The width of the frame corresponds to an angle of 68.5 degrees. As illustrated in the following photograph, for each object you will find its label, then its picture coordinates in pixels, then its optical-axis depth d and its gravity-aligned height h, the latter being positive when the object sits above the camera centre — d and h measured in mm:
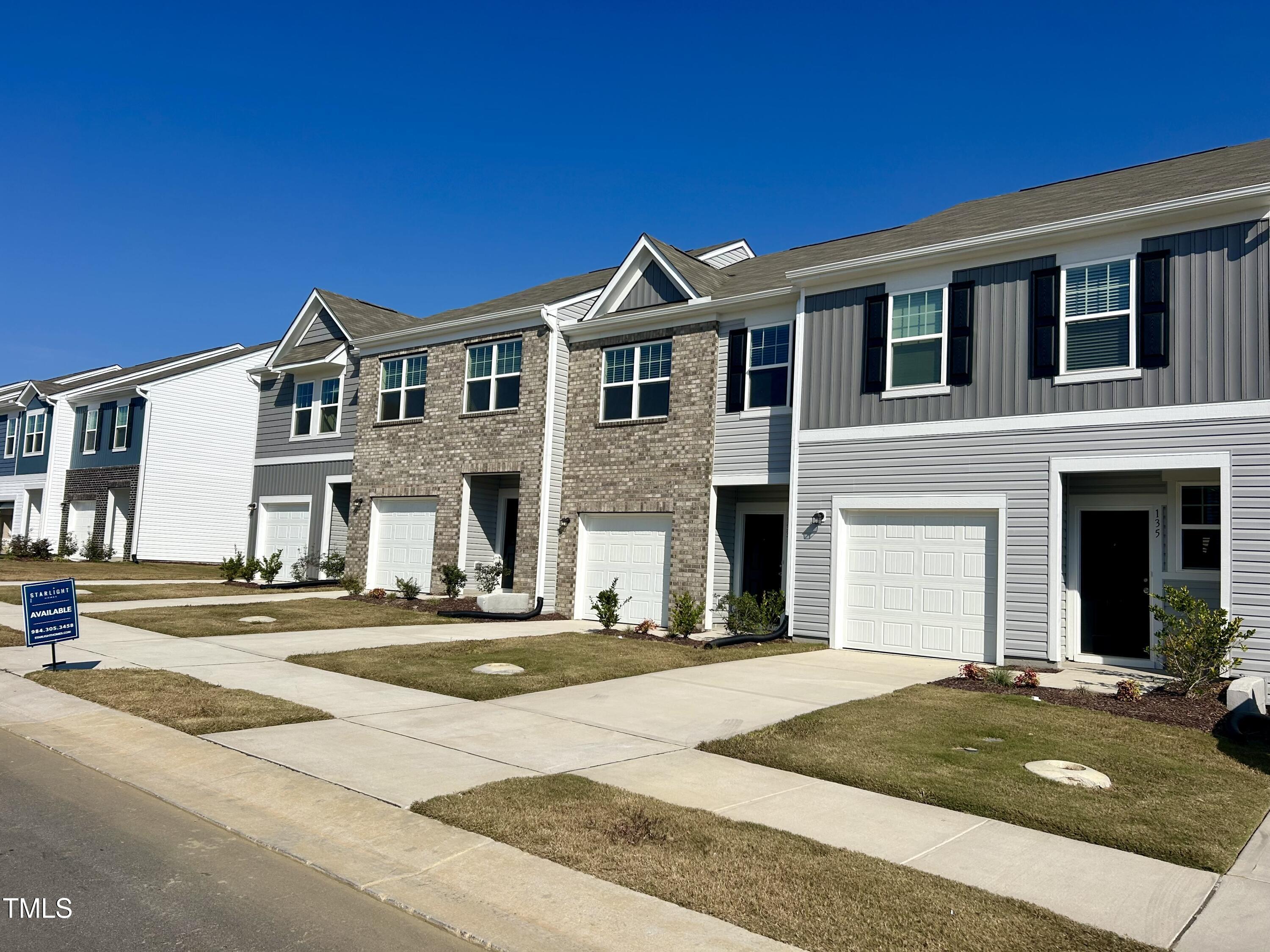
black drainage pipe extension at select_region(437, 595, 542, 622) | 18828 -1572
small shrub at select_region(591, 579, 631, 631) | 17703 -1250
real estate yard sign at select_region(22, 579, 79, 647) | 11258 -1148
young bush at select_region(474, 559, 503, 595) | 21281 -892
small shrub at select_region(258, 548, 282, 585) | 24281 -1064
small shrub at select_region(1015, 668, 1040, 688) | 11969 -1507
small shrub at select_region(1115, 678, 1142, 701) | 10922 -1451
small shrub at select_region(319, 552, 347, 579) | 24938 -937
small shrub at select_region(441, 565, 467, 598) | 21484 -987
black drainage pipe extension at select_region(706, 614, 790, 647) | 15383 -1464
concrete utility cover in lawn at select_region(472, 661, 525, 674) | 12086 -1696
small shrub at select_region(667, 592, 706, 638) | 16453 -1247
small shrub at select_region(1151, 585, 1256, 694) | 11305 -888
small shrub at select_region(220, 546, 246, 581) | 24297 -1086
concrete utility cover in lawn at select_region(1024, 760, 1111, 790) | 7414 -1703
